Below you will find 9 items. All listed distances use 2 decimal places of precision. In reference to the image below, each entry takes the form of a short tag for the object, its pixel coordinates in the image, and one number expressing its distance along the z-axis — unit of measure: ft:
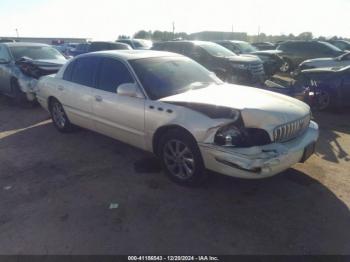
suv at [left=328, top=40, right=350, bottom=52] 60.66
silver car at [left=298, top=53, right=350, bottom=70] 35.70
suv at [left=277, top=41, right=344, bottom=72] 45.98
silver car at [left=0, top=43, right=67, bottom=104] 26.30
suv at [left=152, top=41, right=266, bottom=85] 32.55
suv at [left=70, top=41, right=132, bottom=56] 46.62
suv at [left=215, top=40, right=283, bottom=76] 44.73
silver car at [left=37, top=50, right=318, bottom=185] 10.91
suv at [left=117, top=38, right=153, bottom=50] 54.08
